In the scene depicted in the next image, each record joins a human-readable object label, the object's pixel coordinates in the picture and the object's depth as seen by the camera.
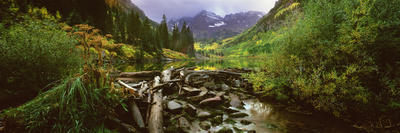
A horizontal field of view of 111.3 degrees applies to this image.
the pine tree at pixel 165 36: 97.62
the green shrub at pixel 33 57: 4.12
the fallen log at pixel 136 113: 4.13
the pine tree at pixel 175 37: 107.12
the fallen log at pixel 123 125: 3.72
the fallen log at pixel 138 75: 10.34
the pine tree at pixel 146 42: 60.62
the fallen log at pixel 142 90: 6.06
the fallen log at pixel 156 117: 4.02
